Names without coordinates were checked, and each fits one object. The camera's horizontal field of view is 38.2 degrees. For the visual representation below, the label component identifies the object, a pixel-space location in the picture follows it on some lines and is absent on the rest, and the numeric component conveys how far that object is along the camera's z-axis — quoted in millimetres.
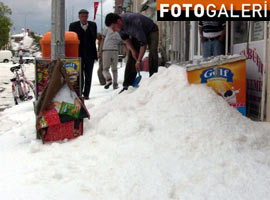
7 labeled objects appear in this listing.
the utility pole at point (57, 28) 4414
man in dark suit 7352
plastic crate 4188
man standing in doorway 6045
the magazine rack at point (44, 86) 4184
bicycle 10680
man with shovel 5848
